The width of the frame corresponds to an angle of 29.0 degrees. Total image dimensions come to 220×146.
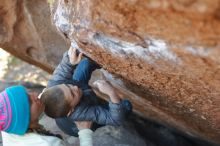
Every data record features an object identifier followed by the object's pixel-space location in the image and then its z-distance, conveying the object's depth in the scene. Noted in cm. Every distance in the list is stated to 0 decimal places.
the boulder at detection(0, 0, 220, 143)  158
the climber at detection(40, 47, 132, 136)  261
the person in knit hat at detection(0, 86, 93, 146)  251
